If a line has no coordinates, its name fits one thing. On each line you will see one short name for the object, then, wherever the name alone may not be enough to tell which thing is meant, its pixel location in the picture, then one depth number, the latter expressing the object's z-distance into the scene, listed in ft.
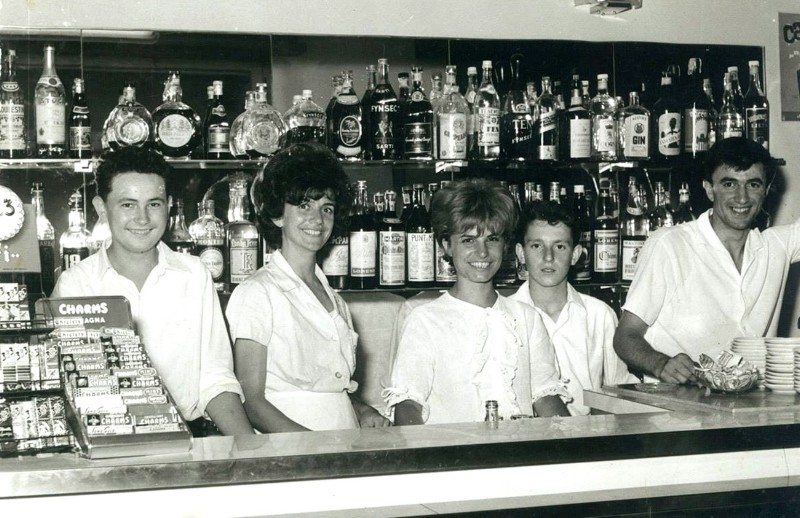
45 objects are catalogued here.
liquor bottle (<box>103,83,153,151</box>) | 10.03
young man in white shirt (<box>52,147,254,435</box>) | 7.58
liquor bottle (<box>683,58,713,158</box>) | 11.56
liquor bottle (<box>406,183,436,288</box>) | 10.77
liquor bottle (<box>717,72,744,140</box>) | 11.78
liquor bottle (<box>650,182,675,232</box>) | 12.09
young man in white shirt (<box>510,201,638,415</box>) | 9.46
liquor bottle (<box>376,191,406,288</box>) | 10.66
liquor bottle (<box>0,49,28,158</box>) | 9.60
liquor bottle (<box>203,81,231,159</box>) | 10.26
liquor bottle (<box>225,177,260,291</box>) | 10.23
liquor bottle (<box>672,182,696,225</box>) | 12.14
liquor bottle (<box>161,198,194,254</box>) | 10.52
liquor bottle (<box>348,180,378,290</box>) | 10.59
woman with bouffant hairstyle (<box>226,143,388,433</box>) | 7.57
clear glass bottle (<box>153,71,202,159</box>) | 10.10
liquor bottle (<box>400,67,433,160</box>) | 10.62
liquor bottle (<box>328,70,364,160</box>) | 10.58
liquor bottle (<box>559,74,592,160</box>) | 11.14
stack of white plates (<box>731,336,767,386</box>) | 7.74
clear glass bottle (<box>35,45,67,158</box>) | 9.71
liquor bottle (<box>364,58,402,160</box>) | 10.70
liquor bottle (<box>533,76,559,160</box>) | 11.16
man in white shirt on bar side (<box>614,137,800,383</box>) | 9.71
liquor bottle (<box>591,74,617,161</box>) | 11.23
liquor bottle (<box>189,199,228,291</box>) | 10.29
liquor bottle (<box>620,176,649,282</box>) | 11.98
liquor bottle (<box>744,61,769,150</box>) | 11.77
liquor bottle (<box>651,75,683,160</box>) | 11.46
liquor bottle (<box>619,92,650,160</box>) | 11.31
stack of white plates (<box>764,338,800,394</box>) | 7.41
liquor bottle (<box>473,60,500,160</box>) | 10.84
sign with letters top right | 13.10
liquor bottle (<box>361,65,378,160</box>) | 10.76
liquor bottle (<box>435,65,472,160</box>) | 10.68
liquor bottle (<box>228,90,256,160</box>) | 10.34
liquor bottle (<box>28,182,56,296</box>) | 10.15
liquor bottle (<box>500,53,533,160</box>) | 11.36
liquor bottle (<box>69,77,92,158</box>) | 9.79
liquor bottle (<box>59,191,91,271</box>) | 10.19
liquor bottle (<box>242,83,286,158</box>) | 10.28
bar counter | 4.53
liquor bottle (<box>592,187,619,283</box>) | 11.27
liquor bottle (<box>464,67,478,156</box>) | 11.05
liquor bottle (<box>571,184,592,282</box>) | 11.25
